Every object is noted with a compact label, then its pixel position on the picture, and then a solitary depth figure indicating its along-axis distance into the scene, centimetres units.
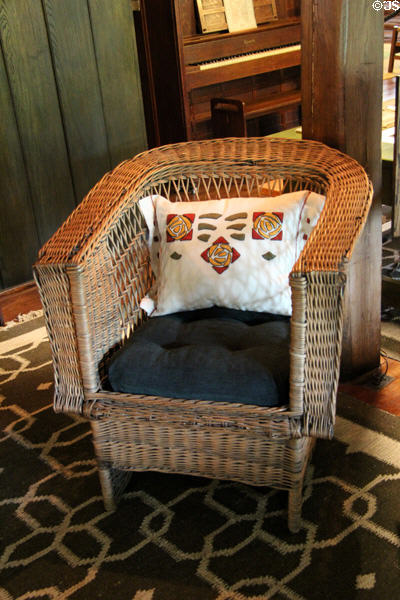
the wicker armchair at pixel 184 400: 139
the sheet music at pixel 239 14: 442
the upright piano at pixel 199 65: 412
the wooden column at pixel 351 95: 180
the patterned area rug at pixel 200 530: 144
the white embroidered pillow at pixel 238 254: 172
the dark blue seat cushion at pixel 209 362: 147
